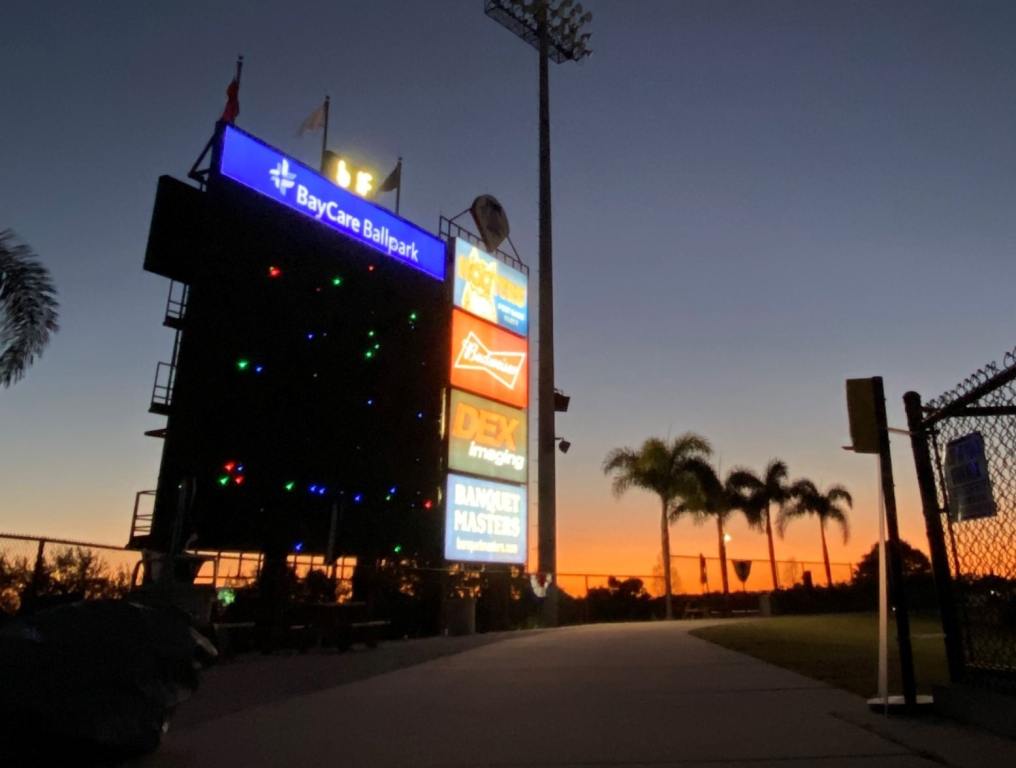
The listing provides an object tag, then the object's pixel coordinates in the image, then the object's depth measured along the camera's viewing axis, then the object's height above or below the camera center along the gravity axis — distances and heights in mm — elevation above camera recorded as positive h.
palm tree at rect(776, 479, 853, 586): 46969 +5479
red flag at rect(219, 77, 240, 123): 22031 +13910
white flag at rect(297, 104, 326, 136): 26031 +15746
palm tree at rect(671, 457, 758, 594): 36750 +4532
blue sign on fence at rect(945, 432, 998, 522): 4730 +723
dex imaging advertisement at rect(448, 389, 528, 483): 23984 +4859
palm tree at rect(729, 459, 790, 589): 44500 +5987
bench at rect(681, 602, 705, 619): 31009 -875
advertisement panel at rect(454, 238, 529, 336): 27000 +10906
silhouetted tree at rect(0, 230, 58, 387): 9617 +3468
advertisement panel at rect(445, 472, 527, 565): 22984 +2085
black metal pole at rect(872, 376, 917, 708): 5492 +466
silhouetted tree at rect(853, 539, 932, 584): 42650 +1904
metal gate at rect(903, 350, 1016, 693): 4719 +508
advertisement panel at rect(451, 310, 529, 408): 25114 +7749
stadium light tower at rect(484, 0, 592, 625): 26891 +15445
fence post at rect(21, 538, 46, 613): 10238 +140
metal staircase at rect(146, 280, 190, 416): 19312 +5990
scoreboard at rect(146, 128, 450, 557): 17656 +5849
